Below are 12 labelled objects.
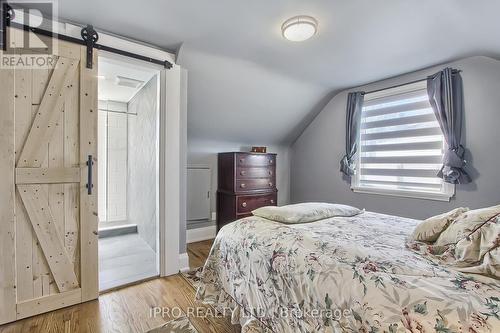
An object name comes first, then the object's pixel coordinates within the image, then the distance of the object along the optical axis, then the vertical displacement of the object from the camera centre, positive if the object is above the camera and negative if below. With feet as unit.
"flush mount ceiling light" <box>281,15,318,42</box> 6.57 +3.81
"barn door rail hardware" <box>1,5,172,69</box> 5.69 +3.33
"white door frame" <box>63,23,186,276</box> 8.11 +0.02
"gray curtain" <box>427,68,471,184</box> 8.56 +1.63
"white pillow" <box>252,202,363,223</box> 5.95 -1.22
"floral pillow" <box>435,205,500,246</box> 3.84 -0.97
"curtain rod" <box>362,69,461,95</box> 8.70 +3.42
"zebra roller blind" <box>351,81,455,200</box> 9.49 +0.82
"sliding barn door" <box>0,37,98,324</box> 5.78 -0.58
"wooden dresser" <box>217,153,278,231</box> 11.65 -0.97
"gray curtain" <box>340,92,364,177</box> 11.71 +1.76
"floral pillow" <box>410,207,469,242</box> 4.50 -1.15
